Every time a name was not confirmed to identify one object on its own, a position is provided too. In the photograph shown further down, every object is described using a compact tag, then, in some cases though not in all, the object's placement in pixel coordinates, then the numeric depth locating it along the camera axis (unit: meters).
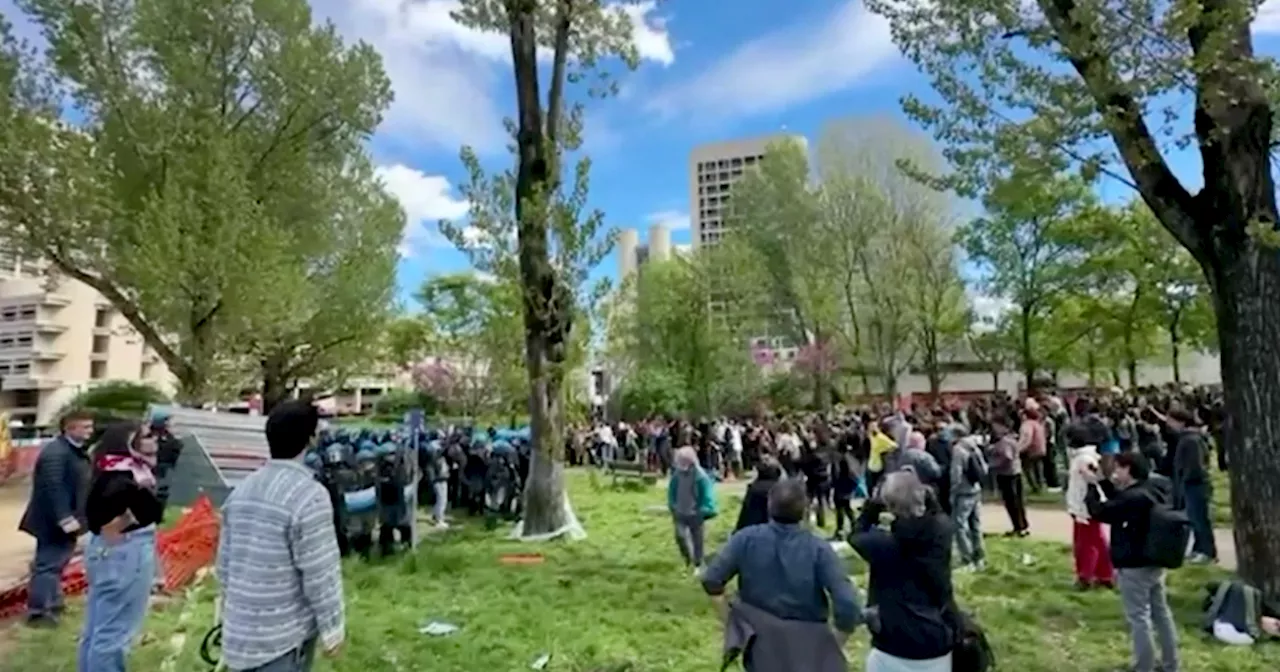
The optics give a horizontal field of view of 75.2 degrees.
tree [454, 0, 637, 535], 12.11
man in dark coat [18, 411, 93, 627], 6.55
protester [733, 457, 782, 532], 7.07
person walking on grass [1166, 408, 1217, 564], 8.33
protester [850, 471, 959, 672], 3.37
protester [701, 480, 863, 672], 3.54
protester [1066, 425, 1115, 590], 6.97
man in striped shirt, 2.96
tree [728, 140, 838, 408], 35.25
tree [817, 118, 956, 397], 32.75
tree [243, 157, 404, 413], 22.69
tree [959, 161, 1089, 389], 27.28
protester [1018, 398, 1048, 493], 12.62
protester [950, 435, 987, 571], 8.62
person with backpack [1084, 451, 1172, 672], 4.82
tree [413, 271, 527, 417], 33.41
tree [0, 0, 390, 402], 17.80
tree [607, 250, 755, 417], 35.44
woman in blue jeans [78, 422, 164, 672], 4.45
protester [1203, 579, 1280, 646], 6.00
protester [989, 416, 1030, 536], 10.16
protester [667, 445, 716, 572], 8.80
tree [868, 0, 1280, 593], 6.25
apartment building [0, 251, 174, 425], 53.91
